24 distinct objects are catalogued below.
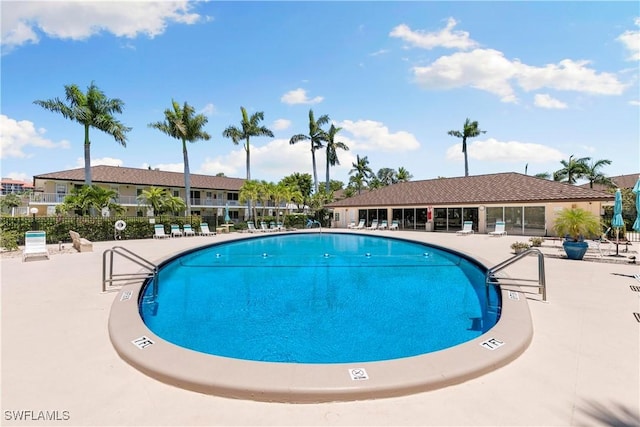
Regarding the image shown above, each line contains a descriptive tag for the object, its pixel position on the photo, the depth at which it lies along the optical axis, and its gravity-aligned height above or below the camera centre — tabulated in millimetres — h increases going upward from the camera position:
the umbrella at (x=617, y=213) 11898 -16
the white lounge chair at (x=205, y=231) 25406 -1076
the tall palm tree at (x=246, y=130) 36812 +10184
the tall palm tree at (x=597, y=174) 35906 +4555
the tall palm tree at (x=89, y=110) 23938 +8360
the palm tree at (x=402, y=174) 55078 +7201
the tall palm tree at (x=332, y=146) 42188 +9385
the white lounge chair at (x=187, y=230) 24484 -944
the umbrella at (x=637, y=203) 10266 +307
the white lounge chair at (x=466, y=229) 23891 -1113
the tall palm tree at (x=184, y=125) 30953 +9174
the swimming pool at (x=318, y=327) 3271 -2055
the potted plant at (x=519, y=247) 13240 -1391
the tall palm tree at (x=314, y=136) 41031 +10528
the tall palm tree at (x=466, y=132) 41906 +10974
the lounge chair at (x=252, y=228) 28159 -1021
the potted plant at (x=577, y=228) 11281 -530
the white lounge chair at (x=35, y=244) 12297 -973
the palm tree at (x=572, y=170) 37312 +5254
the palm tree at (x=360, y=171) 53750 +7635
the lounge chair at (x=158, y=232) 22359 -975
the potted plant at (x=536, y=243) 15098 -1401
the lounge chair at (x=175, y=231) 23219 -947
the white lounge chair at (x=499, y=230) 22392 -1138
